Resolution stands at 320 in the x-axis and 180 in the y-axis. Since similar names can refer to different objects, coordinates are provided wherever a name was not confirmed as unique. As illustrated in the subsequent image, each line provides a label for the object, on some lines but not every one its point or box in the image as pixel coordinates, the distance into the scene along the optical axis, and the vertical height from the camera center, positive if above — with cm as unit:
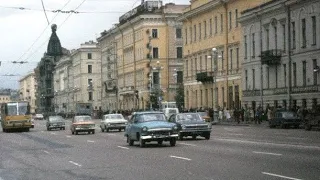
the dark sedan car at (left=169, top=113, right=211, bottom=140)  3688 -65
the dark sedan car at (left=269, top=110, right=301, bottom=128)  5331 -50
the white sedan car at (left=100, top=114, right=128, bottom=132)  5691 -63
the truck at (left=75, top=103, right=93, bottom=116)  12158 +85
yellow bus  6538 -4
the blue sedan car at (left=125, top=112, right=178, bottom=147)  3151 -64
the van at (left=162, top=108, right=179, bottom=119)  6560 +28
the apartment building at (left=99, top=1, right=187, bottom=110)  11419 +1003
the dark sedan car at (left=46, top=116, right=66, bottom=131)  6844 -80
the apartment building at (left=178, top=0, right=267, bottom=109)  8181 +714
